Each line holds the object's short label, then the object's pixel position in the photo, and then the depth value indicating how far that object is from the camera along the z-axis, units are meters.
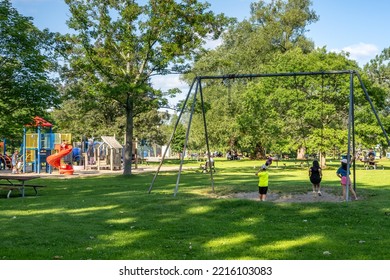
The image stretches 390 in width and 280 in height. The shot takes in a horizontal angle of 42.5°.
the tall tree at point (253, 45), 51.56
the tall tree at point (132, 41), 28.72
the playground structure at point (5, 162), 40.31
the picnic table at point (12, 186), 16.94
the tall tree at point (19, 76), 19.86
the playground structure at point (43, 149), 33.59
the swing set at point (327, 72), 14.00
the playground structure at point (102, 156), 39.16
